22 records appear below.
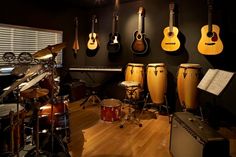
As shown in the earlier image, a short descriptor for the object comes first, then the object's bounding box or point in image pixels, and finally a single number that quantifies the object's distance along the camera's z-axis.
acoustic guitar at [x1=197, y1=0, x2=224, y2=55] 3.34
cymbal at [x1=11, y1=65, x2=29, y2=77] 3.41
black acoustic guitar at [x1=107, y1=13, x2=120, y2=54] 4.78
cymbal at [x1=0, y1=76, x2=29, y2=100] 1.52
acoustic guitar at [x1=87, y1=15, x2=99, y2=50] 5.12
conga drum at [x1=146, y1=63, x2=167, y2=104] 3.76
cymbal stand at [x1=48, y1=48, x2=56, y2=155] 2.12
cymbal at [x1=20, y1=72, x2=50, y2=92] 1.73
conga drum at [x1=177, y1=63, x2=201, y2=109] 3.41
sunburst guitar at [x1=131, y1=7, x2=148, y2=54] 4.33
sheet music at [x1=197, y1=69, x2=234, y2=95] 2.39
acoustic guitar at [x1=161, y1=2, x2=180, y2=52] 3.82
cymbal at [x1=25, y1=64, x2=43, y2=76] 1.77
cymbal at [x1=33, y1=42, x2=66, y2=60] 2.06
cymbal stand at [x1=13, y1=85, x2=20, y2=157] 1.94
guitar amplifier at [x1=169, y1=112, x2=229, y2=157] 1.66
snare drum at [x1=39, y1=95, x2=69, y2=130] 2.40
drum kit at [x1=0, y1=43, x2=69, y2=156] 1.92
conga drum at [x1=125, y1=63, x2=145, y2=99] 4.06
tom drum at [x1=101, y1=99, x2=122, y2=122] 3.46
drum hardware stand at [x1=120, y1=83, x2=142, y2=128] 3.43
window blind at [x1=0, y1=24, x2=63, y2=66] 3.79
